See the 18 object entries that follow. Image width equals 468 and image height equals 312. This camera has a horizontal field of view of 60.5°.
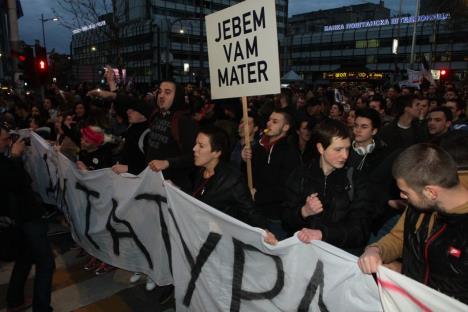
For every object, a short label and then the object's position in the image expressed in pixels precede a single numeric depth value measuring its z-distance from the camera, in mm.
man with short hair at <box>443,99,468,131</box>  6374
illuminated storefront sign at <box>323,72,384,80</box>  77500
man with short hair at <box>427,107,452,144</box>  5012
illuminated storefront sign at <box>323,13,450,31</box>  78444
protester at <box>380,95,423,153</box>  4750
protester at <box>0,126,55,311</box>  3250
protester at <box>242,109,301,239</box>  3730
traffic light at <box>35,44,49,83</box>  10766
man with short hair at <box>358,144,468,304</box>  1758
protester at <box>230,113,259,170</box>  5223
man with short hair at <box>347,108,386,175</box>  3936
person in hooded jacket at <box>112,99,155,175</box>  4383
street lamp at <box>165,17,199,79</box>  15977
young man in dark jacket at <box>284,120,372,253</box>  2453
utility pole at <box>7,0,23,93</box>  12102
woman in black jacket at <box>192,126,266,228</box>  3031
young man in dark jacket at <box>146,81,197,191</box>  3838
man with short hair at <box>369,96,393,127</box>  6857
